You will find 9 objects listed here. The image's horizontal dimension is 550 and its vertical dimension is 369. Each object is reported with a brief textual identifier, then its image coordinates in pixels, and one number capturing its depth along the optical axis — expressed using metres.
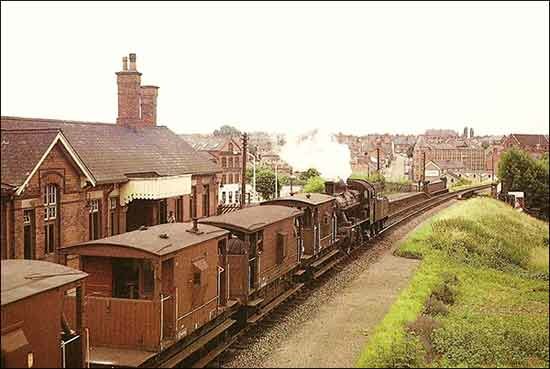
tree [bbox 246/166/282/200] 61.16
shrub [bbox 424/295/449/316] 15.55
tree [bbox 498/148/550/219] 39.78
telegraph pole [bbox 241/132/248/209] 31.61
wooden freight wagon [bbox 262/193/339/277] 21.16
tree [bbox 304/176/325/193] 47.20
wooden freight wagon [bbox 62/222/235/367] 11.14
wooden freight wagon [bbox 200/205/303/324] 15.23
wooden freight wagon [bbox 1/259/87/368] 8.18
